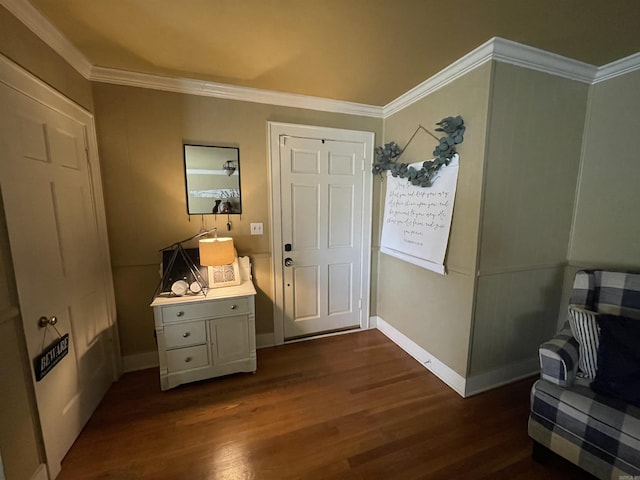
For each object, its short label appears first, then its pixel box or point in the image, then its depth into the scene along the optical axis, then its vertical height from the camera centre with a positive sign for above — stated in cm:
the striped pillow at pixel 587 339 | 136 -72
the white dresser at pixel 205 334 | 187 -98
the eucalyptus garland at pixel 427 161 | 178 +39
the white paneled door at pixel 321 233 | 244 -29
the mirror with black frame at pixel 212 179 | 213 +21
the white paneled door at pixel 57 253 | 120 -28
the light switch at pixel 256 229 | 236 -23
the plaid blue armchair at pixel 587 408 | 112 -95
